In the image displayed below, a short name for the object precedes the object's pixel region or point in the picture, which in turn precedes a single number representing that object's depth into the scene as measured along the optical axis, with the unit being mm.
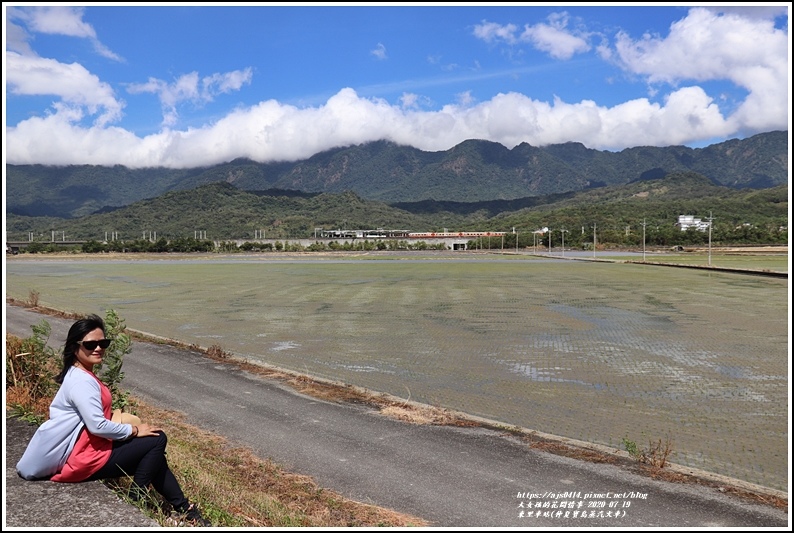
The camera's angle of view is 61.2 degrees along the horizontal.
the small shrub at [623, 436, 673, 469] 8289
